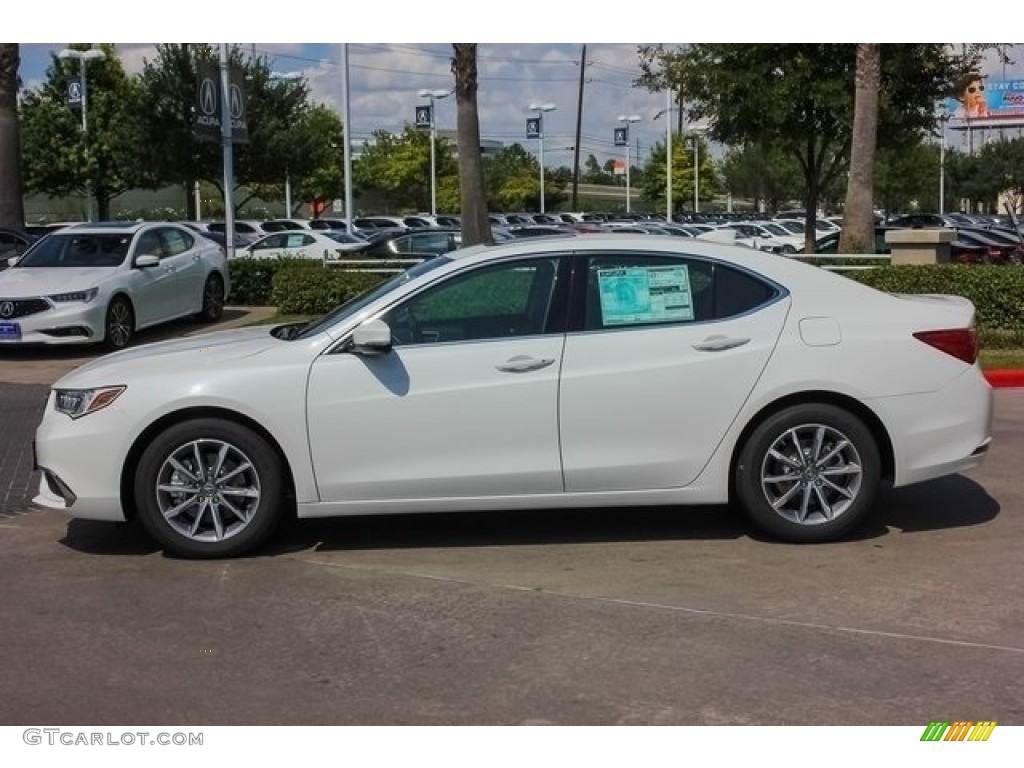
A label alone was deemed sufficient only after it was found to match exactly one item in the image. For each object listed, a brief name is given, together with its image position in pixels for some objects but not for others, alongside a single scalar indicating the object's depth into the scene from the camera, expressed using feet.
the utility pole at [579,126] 192.35
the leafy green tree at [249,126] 123.75
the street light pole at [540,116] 186.91
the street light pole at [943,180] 226.58
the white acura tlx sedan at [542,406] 19.35
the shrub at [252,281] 60.95
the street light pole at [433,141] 161.58
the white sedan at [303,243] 89.30
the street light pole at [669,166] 159.84
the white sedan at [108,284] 44.62
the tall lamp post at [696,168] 236.38
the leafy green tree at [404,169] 228.22
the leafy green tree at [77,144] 143.84
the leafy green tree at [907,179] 213.25
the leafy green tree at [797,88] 71.26
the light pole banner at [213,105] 72.43
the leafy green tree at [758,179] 263.90
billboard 294.95
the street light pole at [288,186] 138.80
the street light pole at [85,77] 124.24
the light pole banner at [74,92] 134.72
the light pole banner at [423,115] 159.74
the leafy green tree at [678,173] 266.77
